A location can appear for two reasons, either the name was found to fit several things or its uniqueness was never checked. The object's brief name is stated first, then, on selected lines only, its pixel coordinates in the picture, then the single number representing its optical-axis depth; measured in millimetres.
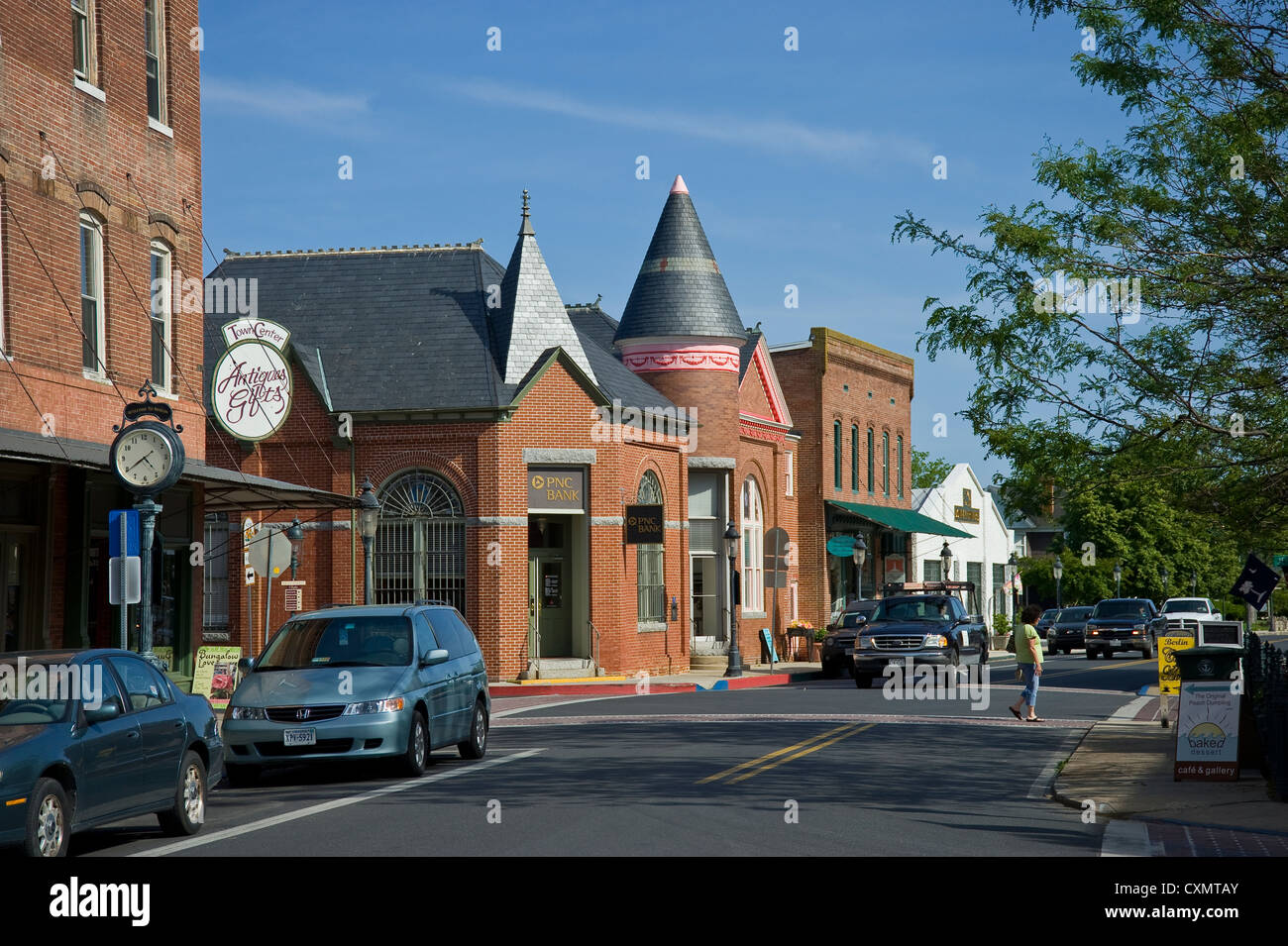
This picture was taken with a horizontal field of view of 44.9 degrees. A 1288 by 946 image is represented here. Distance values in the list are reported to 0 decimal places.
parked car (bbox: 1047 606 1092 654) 53750
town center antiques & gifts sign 26828
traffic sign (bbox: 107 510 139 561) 16094
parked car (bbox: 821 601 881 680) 37156
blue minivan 14734
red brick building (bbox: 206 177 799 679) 33938
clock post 17391
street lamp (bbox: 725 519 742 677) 36656
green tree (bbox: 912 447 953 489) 99312
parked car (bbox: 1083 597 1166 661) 48906
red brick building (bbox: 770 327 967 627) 48562
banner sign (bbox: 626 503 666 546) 34844
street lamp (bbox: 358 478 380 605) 27197
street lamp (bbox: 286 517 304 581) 30531
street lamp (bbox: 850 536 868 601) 46094
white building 61625
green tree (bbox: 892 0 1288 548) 14172
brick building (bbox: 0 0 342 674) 19234
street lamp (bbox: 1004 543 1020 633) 70288
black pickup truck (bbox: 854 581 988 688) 29422
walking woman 21922
